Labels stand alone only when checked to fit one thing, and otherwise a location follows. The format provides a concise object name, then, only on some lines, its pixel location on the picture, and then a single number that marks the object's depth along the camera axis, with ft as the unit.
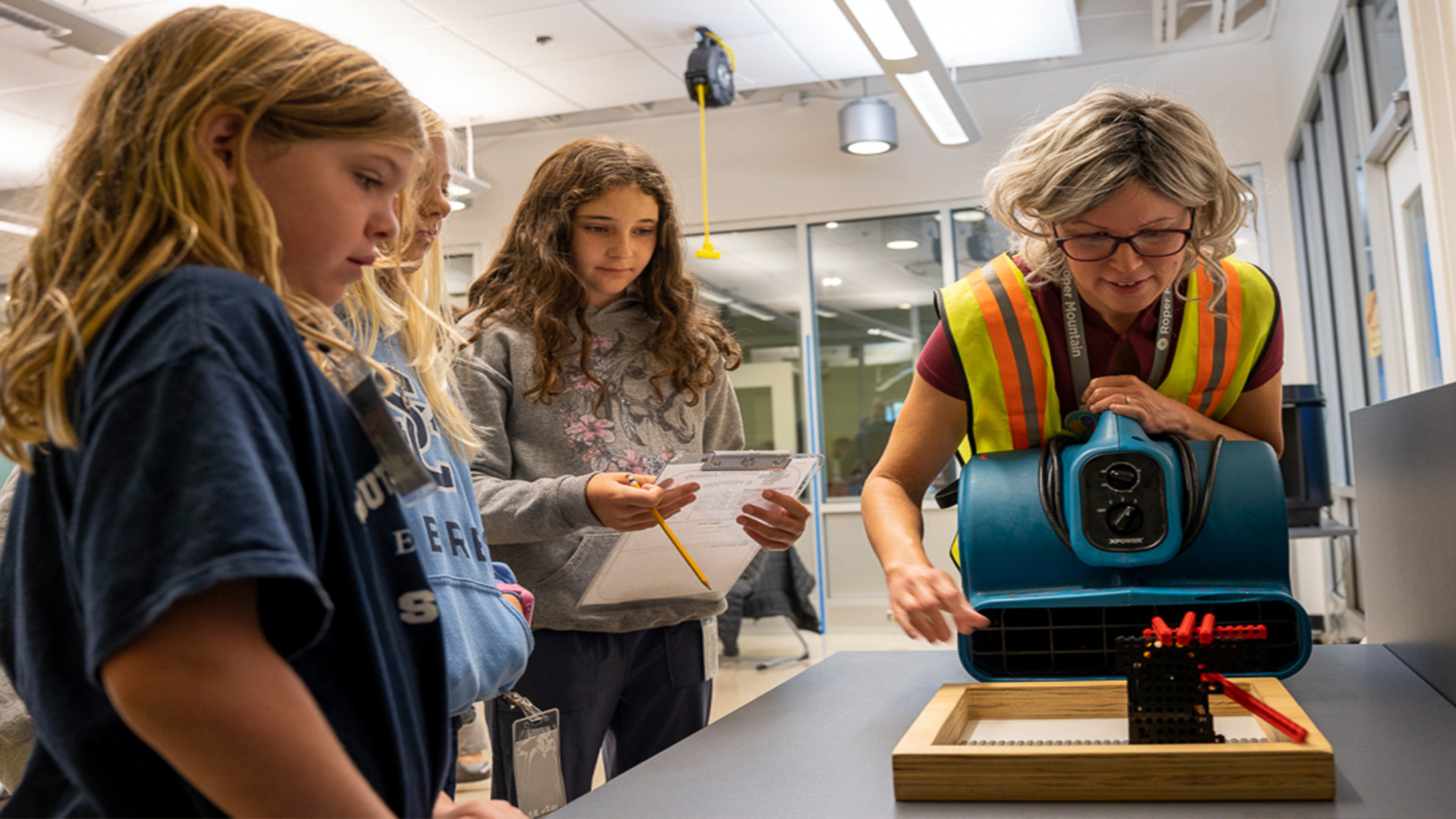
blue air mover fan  3.63
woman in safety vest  4.07
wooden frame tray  2.67
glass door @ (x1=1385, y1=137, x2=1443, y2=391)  11.11
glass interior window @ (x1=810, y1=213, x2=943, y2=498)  20.98
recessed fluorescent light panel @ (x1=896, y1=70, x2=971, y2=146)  14.58
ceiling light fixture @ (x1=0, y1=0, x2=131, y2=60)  9.75
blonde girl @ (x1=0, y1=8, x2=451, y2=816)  1.64
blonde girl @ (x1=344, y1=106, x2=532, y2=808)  3.03
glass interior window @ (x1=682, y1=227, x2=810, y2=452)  21.77
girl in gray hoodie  4.83
